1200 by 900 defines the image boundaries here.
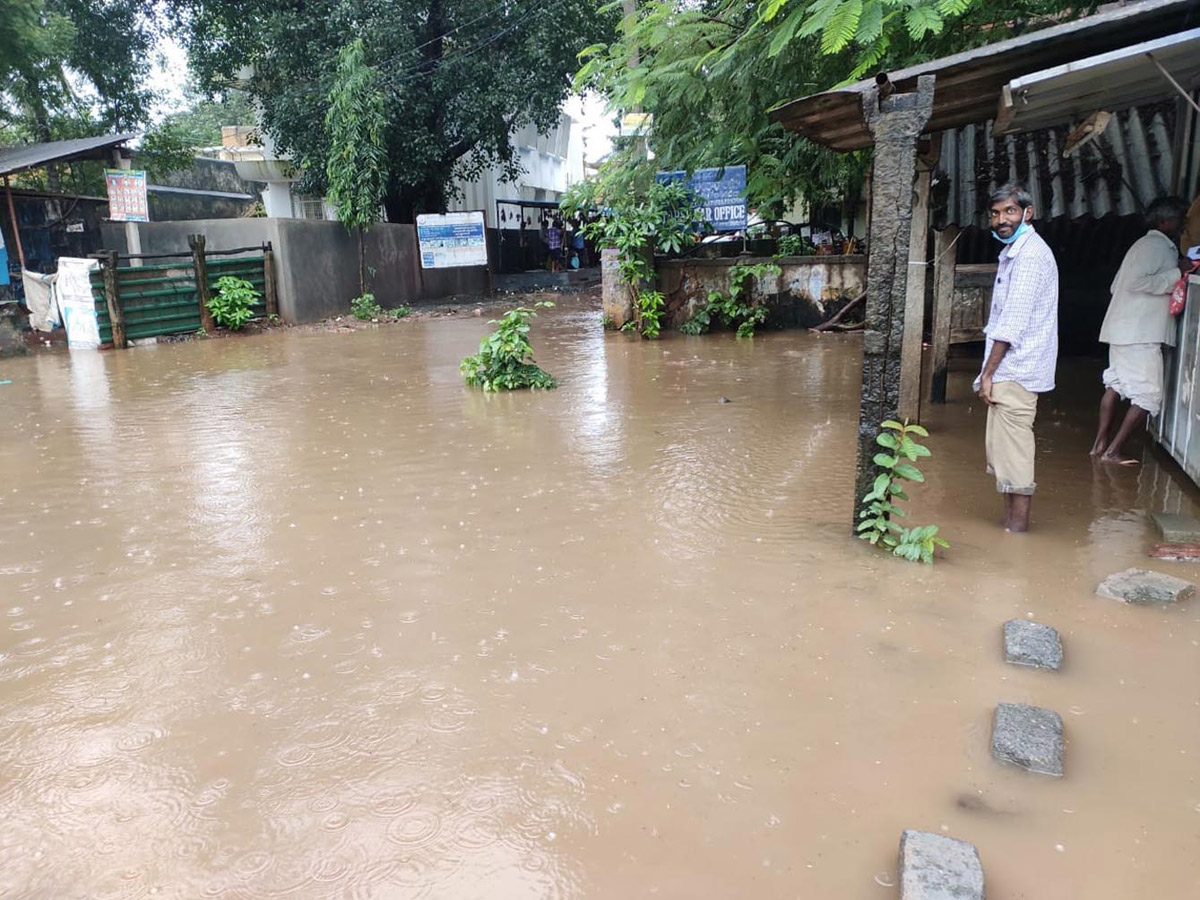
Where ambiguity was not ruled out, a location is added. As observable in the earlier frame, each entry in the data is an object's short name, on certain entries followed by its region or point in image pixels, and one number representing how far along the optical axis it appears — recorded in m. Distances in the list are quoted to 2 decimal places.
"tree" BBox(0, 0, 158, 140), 16.84
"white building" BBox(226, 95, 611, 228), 25.61
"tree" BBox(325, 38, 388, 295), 17.14
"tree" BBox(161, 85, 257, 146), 34.78
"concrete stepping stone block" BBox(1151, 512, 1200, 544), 4.51
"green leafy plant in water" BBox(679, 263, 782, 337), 12.92
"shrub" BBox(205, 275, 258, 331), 15.23
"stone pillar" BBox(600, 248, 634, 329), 13.22
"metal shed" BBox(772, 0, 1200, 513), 4.14
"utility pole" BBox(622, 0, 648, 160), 8.45
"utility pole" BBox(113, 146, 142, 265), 15.06
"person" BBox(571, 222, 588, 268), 31.91
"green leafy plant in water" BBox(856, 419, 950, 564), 4.47
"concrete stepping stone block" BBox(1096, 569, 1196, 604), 3.93
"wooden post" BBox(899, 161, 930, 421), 6.64
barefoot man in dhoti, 5.52
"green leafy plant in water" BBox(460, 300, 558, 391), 9.41
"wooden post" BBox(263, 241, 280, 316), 16.14
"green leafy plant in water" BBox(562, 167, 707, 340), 12.74
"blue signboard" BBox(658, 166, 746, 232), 13.43
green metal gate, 14.00
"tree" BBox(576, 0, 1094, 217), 5.43
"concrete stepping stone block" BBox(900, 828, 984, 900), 2.25
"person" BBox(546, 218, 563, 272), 30.11
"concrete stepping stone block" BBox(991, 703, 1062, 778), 2.84
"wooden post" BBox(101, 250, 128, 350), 13.68
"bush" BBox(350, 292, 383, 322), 17.52
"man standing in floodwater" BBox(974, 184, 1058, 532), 4.42
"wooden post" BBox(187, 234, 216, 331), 14.86
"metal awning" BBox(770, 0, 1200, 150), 4.11
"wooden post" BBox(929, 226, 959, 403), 7.29
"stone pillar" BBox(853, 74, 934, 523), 4.32
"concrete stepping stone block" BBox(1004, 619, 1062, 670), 3.45
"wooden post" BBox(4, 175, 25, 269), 14.41
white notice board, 20.41
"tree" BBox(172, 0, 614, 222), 18.52
